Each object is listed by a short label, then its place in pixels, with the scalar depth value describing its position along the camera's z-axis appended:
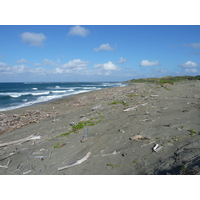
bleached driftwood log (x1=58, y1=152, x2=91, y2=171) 4.55
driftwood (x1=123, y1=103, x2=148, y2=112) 9.54
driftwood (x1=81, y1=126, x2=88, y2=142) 6.24
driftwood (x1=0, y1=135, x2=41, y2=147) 7.48
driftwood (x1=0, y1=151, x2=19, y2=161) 6.11
